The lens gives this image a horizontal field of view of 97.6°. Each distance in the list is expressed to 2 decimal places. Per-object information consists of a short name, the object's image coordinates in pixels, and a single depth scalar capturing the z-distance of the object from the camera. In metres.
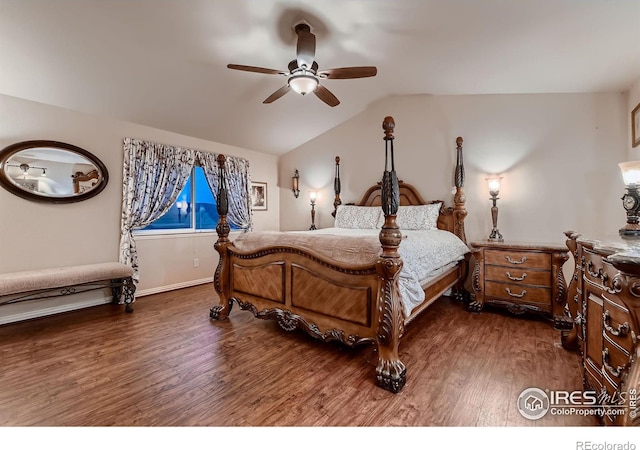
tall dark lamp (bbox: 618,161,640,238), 1.97
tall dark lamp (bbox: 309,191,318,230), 5.29
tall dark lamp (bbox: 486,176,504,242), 3.53
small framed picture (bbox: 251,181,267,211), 5.45
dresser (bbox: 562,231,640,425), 0.99
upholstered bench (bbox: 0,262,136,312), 2.70
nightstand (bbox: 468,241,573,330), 2.83
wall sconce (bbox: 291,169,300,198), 5.56
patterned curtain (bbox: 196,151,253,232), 4.67
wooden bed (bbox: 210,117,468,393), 1.87
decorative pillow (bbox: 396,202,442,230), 3.82
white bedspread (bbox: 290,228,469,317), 2.09
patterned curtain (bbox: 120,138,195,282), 3.73
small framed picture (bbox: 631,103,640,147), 2.78
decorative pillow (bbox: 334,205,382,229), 4.22
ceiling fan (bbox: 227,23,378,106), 2.44
